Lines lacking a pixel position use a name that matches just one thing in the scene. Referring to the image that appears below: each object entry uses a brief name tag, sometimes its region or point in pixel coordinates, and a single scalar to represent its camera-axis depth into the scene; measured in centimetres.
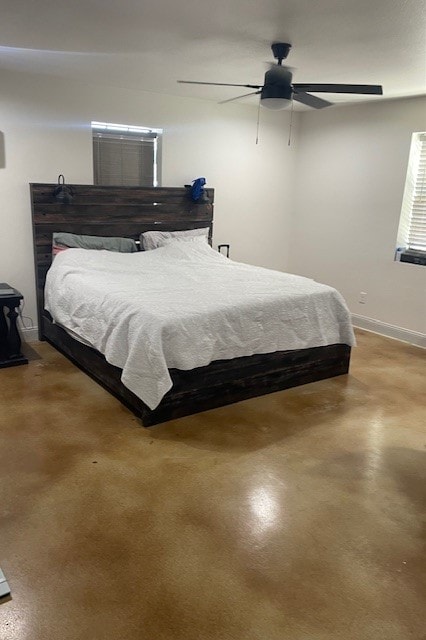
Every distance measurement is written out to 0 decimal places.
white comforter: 299
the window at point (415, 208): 484
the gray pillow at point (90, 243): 443
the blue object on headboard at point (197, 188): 514
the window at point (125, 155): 474
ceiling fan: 304
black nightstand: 394
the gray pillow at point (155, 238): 489
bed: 324
